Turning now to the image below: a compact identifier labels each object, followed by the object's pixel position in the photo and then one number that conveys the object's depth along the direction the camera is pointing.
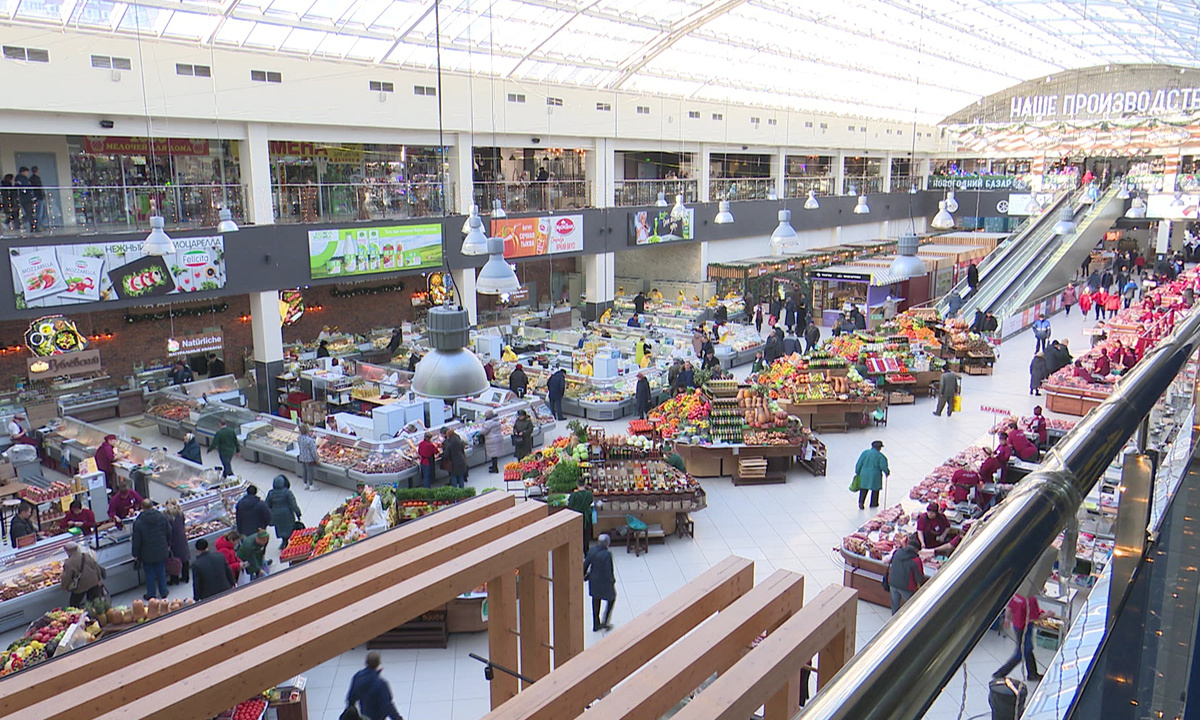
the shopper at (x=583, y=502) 10.14
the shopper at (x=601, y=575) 8.54
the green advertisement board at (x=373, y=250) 18.06
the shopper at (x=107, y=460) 12.66
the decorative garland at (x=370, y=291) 22.23
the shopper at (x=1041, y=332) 19.80
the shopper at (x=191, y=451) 13.21
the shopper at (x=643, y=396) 16.14
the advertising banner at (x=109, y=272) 14.16
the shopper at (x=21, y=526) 10.12
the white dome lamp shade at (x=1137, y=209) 28.55
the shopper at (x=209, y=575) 8.59
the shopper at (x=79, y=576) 8.92
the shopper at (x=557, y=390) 16.42
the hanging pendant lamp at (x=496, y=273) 7.77
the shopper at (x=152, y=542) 9.51
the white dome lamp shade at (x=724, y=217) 20.19
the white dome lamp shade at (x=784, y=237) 16.02
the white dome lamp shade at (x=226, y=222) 14.44
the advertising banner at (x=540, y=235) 21.36
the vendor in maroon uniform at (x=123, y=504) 10.47
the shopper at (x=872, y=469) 11.44
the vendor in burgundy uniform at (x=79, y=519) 10.27
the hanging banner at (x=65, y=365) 16.98
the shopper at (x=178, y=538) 9.95
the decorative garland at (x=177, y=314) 18.69
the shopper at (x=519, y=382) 16.42
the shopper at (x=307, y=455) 13.12
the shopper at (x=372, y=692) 6.31
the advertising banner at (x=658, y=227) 25.31
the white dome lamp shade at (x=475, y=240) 10.68
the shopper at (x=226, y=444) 13.29
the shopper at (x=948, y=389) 15.66
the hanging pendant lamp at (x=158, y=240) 11.66
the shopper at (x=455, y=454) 12.71
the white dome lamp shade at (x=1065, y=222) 22.11
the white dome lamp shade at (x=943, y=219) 18.61
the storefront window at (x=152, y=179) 15.19
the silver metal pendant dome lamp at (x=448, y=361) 5.26
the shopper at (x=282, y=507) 10.66
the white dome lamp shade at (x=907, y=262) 13.13
